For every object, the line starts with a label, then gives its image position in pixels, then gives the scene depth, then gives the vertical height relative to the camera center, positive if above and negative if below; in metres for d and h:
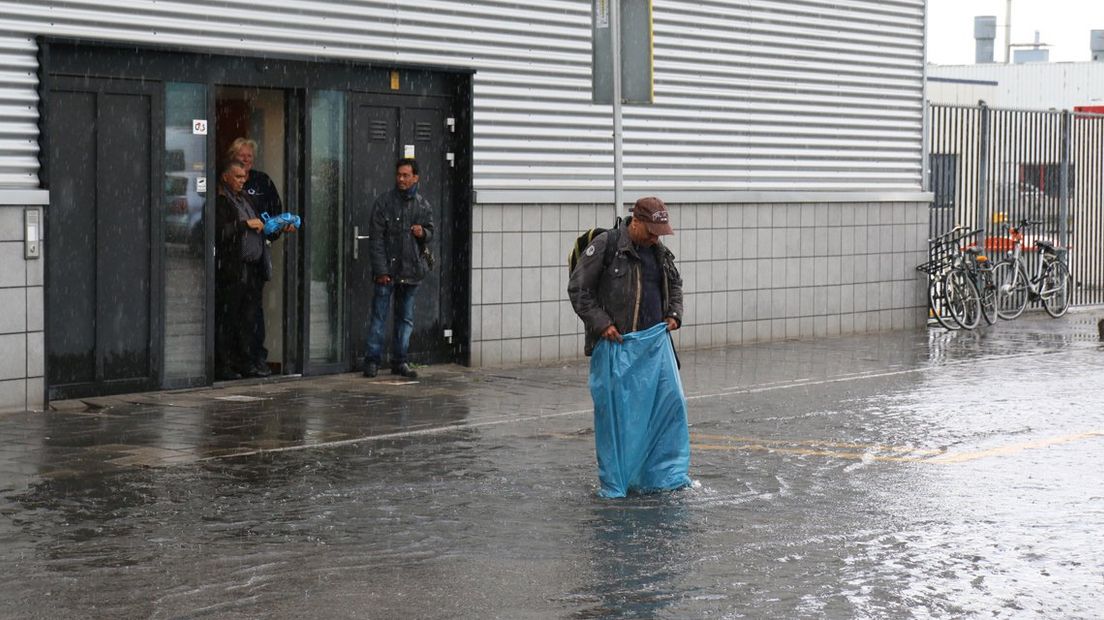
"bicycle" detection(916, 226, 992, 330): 21.14 -0.47
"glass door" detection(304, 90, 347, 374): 15.17 +0.05
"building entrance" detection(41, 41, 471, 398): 13.35 +0.33
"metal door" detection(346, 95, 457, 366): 15.47 +0.46
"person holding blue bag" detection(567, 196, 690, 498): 9.80 -0.62
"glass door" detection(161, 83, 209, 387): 14.10 +0.04
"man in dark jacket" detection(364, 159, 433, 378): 15.12 -0.13
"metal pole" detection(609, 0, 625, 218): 12.31 +1.03
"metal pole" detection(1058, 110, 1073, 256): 24.33 +0.67
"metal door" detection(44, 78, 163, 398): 13.23 +0.00
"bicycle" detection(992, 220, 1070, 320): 22.58 -0.47
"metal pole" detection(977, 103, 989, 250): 22.39 +0.89
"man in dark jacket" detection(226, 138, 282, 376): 14.84 +0.27
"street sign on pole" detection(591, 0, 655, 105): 12.67 +1.31
